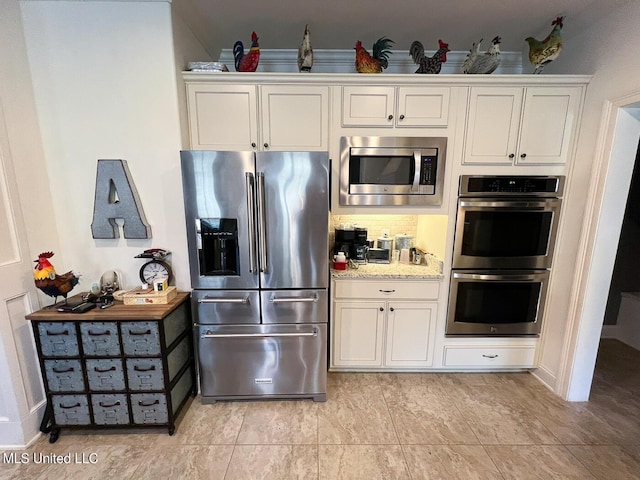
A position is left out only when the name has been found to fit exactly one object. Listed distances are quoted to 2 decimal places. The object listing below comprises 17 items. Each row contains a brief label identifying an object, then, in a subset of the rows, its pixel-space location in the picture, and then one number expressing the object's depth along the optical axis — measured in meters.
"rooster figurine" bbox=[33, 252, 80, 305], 1.68
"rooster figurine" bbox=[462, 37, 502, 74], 1.97
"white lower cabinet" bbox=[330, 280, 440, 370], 2.29
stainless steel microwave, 2.12
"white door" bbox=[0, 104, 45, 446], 1.64
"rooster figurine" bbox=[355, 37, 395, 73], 2.10
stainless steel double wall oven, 2.15
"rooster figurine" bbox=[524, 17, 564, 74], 1.96
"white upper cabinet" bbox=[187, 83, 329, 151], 2.03
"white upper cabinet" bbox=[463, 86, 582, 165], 2.07
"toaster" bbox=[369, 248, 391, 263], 2.51
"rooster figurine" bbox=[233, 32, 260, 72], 2.04
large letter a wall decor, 1.90
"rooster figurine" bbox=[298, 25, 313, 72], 2.03
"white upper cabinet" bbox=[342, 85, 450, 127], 2.08
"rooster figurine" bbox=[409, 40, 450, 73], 2.08
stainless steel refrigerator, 1.83
